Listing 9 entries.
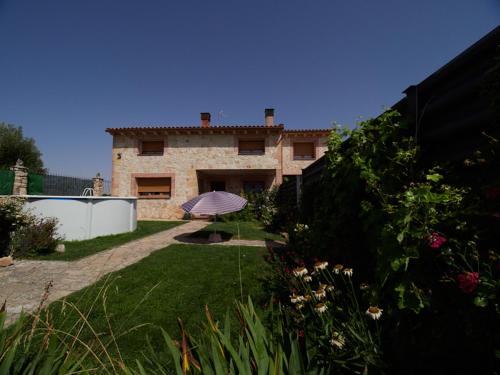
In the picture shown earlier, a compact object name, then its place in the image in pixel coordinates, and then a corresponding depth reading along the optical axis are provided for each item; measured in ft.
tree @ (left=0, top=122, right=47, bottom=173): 76.38
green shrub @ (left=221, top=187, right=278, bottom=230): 43.12
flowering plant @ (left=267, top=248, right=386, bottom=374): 4.43
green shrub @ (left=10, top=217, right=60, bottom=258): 17.81
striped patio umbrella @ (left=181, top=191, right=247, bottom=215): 22.99
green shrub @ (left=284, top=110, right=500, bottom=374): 3.53
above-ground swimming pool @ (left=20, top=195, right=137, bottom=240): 22.12
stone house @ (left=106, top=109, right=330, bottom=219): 50.42
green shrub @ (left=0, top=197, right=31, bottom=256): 16.96
